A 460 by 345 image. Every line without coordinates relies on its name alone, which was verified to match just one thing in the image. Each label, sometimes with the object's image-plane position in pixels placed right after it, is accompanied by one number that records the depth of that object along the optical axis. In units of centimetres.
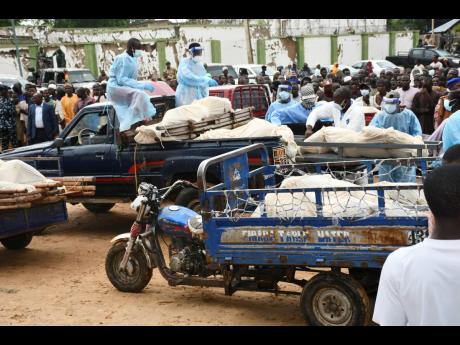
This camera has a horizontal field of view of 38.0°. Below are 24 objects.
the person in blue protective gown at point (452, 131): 551
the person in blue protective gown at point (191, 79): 1024
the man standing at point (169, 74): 2384
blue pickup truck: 825
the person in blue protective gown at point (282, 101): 1069
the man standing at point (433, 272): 235
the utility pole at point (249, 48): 3152
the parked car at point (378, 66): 2978
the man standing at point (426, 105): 1194
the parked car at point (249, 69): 2663
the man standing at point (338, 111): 898
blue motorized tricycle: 498
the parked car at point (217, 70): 2495
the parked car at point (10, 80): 2330
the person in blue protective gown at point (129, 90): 901
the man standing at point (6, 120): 1479
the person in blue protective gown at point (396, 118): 836
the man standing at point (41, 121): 1377
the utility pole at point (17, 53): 3102
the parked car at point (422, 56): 3077
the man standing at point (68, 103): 1494
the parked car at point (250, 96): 1447
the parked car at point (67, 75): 2489
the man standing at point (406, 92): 1270
